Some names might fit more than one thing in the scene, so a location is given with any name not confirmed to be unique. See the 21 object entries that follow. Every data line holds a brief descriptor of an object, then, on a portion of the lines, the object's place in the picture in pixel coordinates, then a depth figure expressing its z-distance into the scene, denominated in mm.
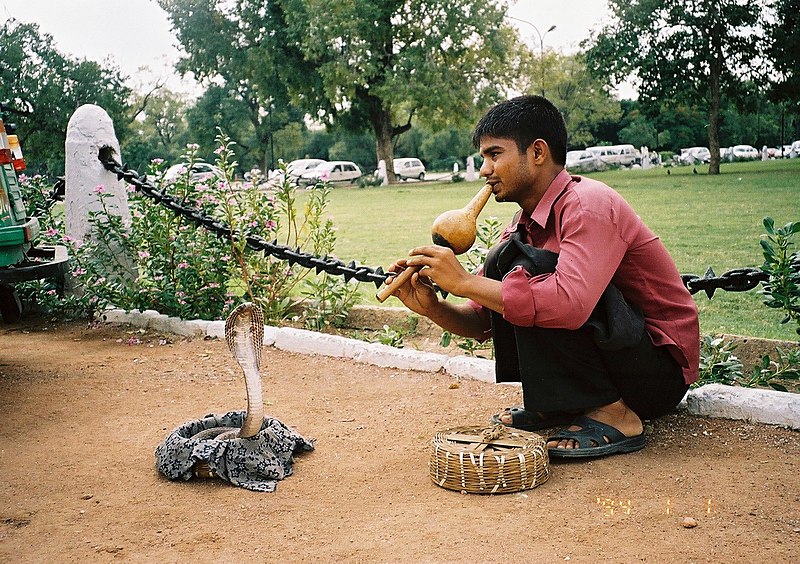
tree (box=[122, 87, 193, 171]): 60906
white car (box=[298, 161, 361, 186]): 46688
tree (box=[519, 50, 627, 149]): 52875
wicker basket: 3008
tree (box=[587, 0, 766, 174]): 30391
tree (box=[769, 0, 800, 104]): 28469
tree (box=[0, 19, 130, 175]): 38750
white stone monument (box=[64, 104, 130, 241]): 6773
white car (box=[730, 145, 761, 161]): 50034
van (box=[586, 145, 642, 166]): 50406
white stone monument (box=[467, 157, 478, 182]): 40125
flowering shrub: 6285
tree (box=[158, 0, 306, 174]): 42344
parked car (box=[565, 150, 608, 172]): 46281
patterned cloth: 3273
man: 3047
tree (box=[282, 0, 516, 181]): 37000
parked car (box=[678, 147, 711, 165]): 48531
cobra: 3088
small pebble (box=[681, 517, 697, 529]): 2691
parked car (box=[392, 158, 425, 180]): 48125
